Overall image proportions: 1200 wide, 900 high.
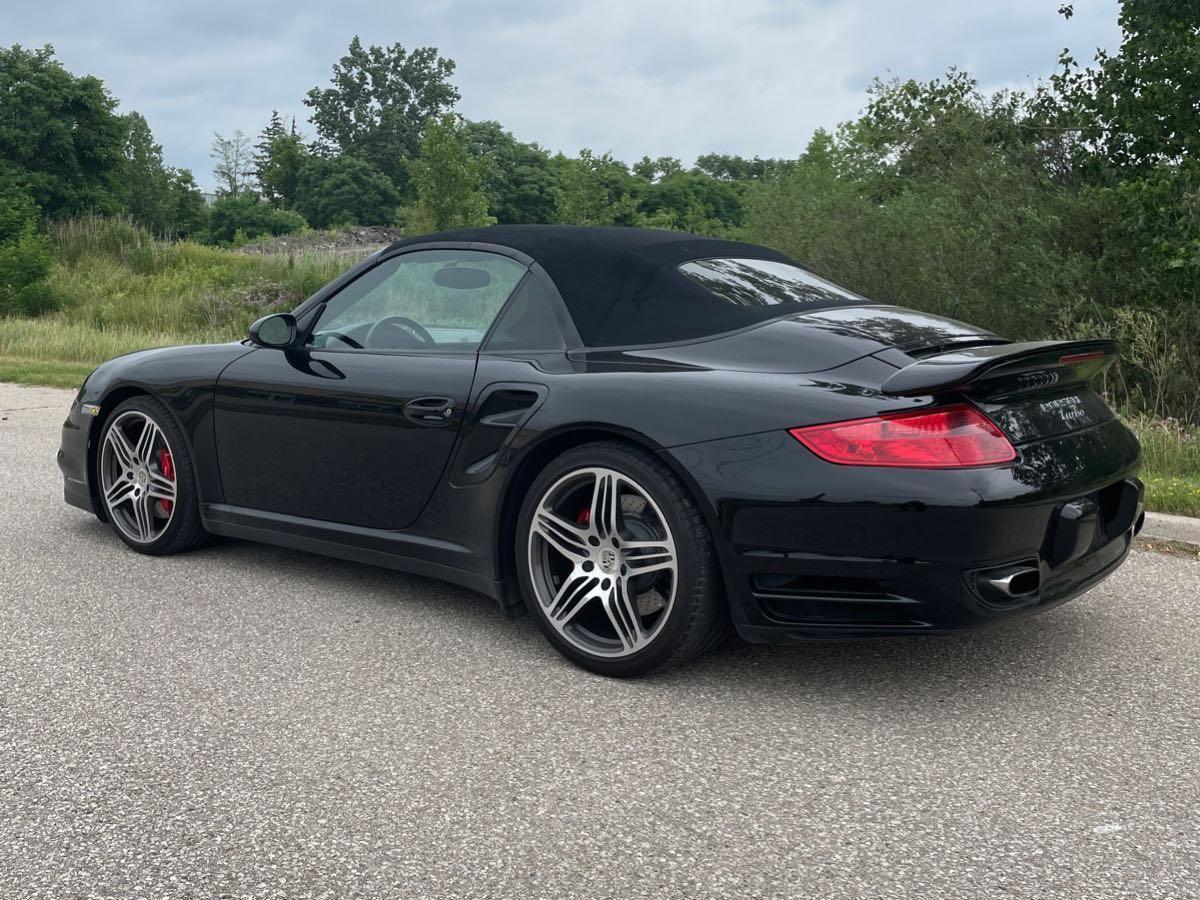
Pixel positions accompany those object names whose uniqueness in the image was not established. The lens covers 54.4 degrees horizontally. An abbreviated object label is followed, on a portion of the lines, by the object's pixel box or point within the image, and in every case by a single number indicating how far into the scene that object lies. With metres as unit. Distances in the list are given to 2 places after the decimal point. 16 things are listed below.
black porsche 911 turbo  3.14
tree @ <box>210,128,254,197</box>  95.50
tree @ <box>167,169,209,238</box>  80.44
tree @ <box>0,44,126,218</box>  51.84
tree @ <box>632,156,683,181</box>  111.31
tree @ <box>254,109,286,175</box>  102.12
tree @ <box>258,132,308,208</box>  97.50
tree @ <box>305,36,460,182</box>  106.94
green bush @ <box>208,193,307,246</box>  79.81
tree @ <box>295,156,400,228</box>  89.06
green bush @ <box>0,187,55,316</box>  26.98
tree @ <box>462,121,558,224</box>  88.39
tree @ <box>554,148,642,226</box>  45.78
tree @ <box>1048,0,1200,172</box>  12.70
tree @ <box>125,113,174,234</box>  77.00
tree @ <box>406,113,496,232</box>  37.53
